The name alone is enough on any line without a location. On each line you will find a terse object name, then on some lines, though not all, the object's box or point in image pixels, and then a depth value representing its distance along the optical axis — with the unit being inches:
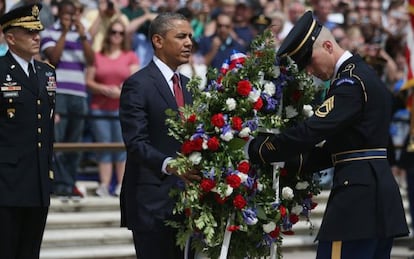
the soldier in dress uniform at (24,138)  529.3
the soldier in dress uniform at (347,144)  474.6
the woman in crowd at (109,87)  861.8
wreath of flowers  476.7
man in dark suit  499.2
